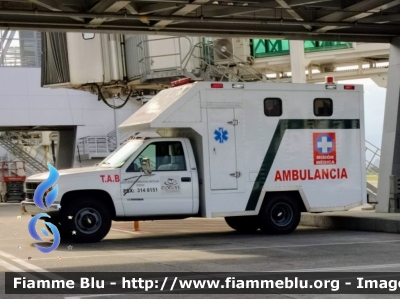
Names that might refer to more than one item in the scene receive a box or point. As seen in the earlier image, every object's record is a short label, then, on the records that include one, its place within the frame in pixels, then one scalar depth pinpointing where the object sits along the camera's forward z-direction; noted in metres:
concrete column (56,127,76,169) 48.50
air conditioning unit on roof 23.25
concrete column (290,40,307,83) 22.56
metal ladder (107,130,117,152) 46.12
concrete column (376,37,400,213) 18.25
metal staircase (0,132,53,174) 50.69
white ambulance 14.94
